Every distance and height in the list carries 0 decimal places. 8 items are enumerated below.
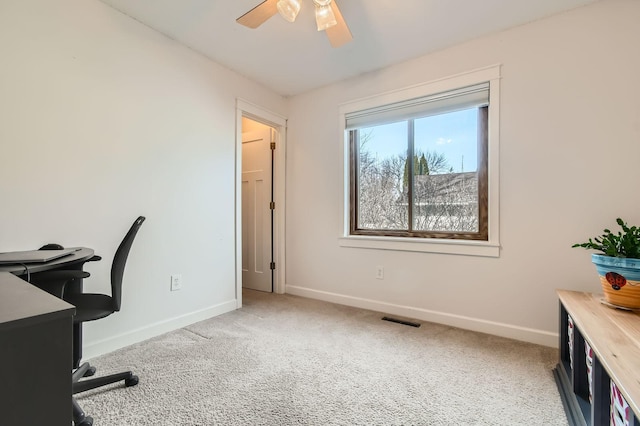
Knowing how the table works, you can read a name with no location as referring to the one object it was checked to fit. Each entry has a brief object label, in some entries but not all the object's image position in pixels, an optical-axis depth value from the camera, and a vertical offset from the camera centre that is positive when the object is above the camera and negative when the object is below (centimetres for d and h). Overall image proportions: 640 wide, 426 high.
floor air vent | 250 -94
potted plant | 138 -26
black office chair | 133 -47
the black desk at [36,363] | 53 -29
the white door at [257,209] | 360 +5
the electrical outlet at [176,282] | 241 -57
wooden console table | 89 -54
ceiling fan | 172 +122
